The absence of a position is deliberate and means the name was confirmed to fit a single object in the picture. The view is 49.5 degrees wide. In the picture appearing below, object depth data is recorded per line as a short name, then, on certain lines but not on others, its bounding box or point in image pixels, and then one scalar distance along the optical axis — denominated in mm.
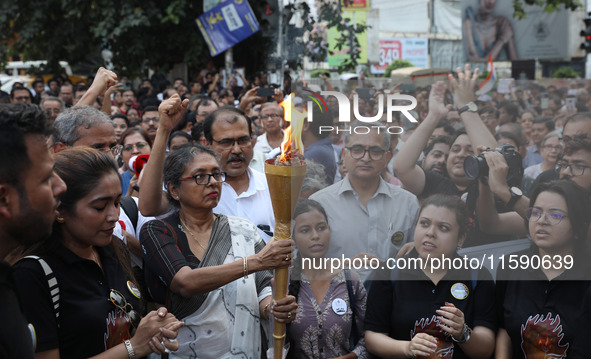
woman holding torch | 2514
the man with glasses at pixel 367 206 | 2633
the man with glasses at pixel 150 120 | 6129
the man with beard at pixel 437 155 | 2686
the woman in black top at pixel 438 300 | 2605
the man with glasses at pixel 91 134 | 3098
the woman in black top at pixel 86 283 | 2139
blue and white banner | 12664
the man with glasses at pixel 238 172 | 3490
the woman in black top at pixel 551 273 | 2465
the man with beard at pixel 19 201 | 1615
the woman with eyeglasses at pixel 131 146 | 4543
